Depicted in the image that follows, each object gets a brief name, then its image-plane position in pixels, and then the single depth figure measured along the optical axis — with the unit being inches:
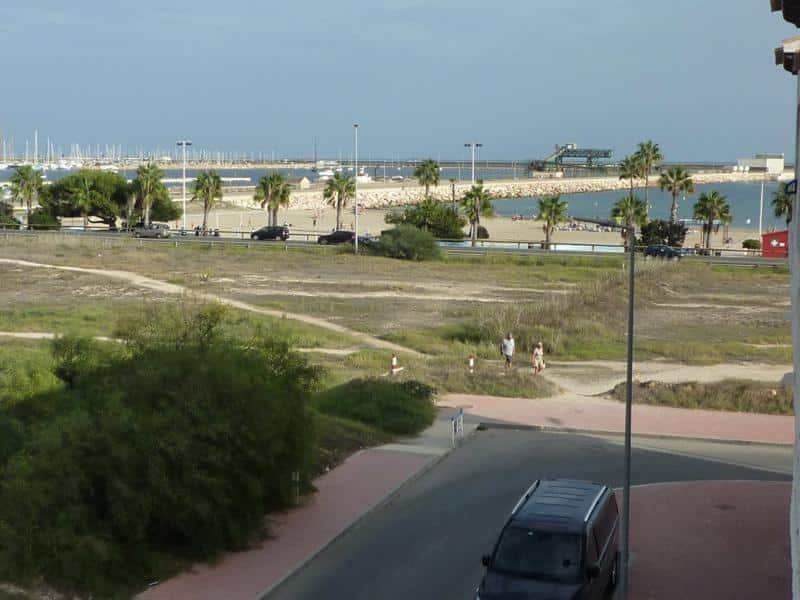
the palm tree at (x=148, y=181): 3656.5
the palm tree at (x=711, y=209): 3331.7
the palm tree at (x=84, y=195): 3639.3
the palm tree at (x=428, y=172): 4586.6
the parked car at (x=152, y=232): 3240.7
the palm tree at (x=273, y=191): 3796.8
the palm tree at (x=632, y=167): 4001.0
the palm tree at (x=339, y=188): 3875.5
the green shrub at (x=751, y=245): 3412.2
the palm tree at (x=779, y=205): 3358.8
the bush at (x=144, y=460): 589.3
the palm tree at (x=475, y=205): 3454.7
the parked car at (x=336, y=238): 3191.4
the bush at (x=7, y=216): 3545.8
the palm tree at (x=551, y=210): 3326.8
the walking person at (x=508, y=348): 1368.1
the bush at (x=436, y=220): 3432.6
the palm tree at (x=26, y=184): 3816.4
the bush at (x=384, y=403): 1038.9
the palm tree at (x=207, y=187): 3791.8
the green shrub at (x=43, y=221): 3509.6
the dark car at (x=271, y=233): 3336.6
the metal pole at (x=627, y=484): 601.9
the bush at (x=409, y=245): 2810.0
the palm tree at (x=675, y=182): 3673.0
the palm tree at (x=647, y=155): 4030.5
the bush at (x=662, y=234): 3294.8
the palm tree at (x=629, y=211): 3124.3
